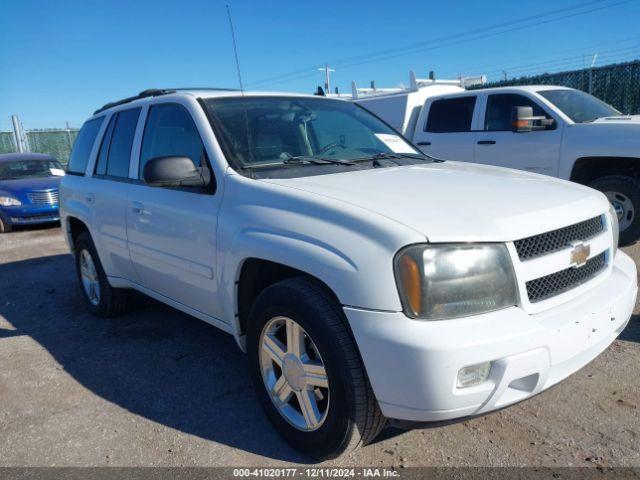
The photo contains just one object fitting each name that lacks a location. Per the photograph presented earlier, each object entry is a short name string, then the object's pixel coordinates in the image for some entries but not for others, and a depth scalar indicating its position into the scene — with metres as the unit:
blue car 10.38
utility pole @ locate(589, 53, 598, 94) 12.17
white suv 2.11
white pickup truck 6.03
